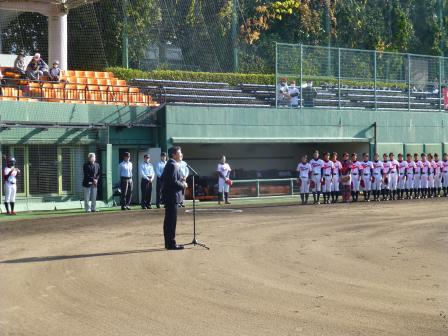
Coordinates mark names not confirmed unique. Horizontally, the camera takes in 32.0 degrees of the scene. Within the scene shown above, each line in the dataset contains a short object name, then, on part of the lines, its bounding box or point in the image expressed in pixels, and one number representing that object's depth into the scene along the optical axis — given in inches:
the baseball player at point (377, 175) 1159.6
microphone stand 570.9
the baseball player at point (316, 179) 1098.7
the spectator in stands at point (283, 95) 1280.8
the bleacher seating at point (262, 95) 1256.8
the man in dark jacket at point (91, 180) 943.7
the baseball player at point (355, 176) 1144.2
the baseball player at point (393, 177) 1168.8
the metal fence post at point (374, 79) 1389.0
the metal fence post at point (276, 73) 1267.2
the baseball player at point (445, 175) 1253.7
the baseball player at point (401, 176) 1191.6
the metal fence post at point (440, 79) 1489.9
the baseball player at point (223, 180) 1114.7
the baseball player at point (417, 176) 1210.6
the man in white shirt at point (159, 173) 1029.8
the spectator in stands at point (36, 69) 1088.4
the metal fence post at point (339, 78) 1342.3
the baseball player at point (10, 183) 920.3
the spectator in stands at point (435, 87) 1487.5
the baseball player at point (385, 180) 1162.0
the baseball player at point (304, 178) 1086.4
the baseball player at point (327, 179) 1107.3
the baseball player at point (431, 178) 1228.5
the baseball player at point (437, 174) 1239.5
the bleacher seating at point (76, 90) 1046.4
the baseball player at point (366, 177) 1149.7
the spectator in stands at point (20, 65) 1093.1
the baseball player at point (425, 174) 1215.8
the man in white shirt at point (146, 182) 1015.6
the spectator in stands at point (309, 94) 1304.1
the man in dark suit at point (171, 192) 558.6
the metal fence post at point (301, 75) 1291.8
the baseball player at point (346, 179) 1122.7
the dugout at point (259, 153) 1272.1
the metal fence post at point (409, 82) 1438.2
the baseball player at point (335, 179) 1117.8
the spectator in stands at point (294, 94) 1289.4
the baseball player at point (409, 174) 1199.6
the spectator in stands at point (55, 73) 1103.0
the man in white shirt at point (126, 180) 994.7
